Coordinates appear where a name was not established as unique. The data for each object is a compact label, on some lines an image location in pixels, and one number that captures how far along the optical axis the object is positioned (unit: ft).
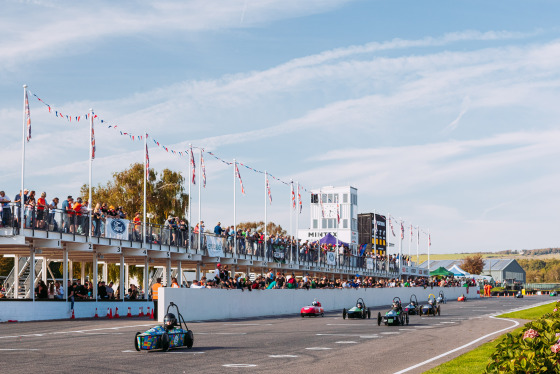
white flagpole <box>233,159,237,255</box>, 166.90
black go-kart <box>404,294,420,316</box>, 122.11
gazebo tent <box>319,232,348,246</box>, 225.74
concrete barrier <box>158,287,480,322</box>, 109.29
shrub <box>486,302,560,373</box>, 29.45
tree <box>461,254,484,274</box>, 547.78
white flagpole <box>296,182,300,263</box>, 197.40
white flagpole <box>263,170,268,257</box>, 184.91
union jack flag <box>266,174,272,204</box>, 186.70
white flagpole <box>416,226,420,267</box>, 322.57
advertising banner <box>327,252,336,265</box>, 219.00
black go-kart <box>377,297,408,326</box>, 96.73
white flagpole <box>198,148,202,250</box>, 154.81
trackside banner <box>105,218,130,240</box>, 128.77
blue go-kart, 61.21
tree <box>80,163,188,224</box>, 220.23
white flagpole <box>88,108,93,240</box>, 130.65
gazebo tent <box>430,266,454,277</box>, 288.92
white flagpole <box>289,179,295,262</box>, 199.72
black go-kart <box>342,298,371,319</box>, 116.57
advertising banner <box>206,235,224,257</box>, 158.51
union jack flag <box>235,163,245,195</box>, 167.90
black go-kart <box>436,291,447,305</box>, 200.39
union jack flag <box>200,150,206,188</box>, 154.99
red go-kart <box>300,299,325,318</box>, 129.70
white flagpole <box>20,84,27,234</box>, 108.57
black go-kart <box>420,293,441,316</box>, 125.59
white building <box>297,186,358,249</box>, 404.16
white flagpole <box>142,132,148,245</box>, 139.85
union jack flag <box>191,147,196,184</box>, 151.64
